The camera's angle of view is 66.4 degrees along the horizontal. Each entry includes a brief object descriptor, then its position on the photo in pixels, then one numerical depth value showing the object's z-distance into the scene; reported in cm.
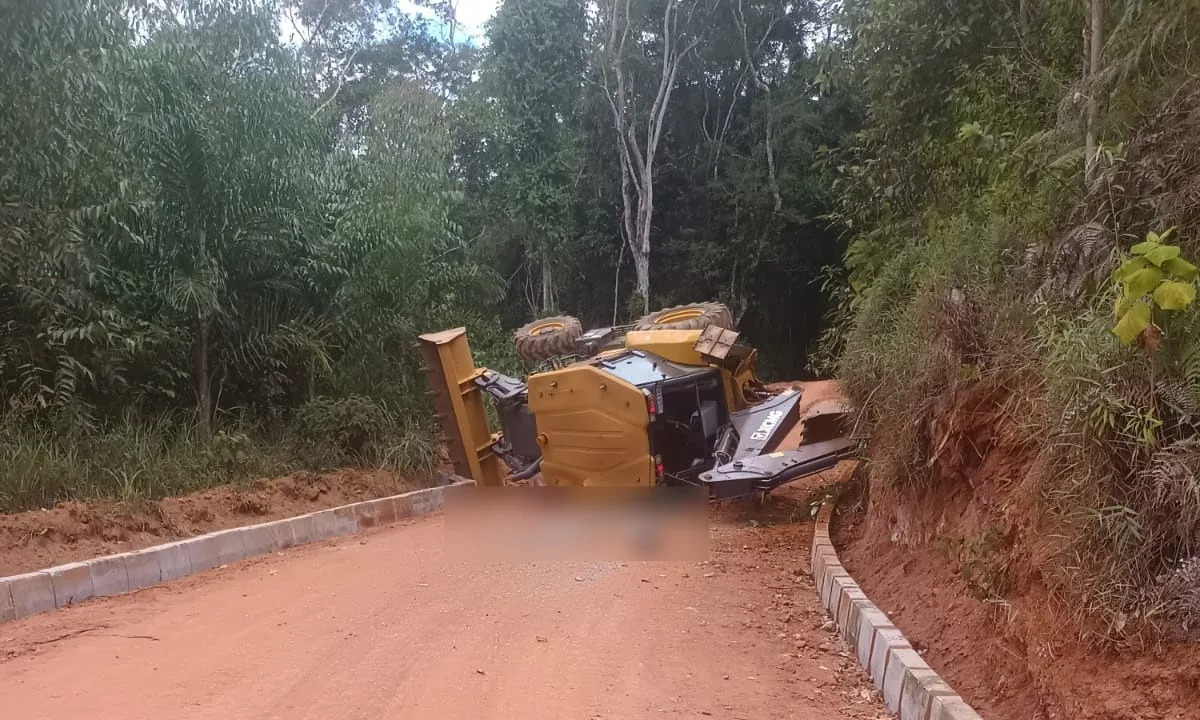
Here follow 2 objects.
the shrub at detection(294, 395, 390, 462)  1112
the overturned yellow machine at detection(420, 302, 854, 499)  848
